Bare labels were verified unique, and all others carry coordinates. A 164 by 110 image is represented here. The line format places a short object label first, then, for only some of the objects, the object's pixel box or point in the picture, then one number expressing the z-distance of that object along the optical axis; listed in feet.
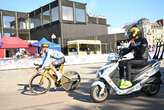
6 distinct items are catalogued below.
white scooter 14.46
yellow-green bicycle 18.17
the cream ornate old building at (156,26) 264.11
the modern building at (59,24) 109.29
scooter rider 15.42
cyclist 18.11
